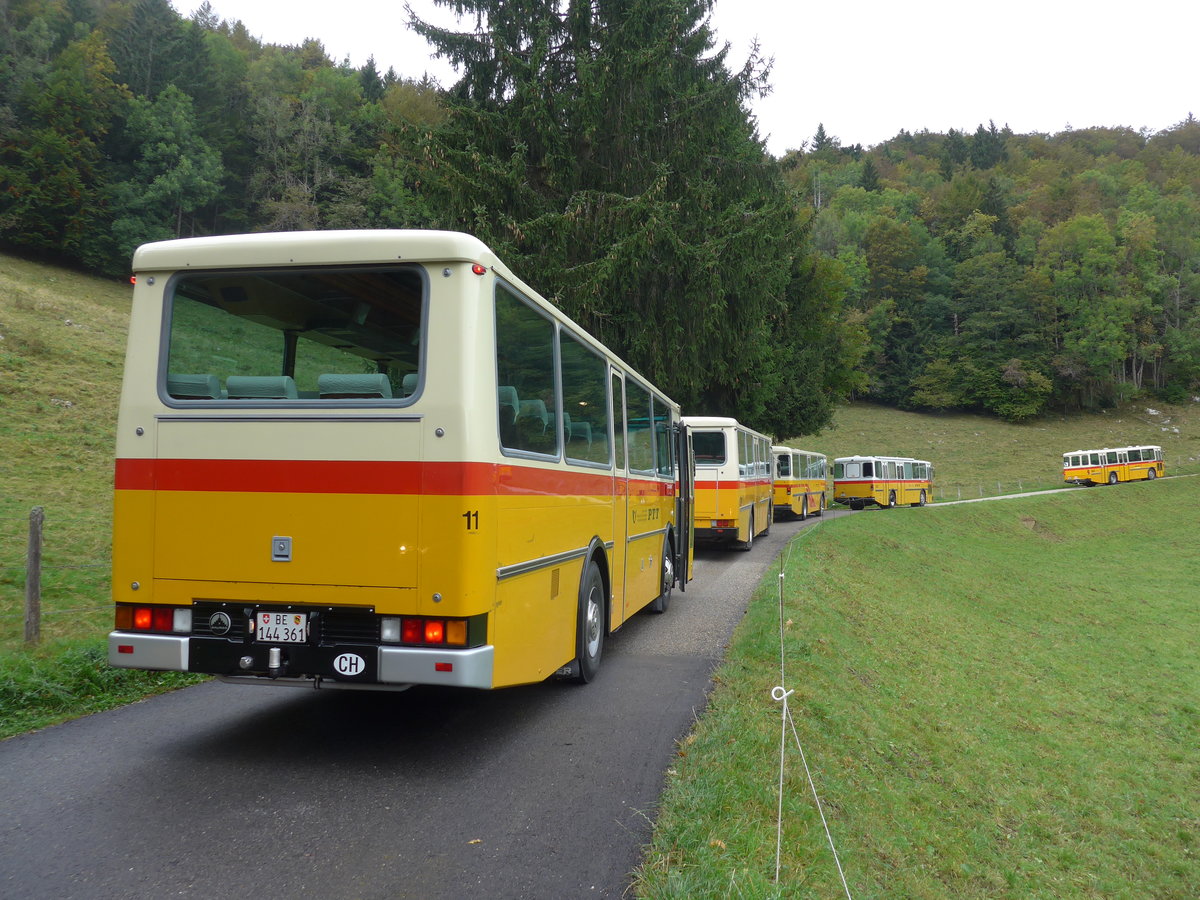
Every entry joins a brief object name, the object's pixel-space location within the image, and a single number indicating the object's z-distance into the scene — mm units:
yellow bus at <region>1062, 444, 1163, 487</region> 54031
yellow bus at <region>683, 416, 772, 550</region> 18188
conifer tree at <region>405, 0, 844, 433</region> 16859
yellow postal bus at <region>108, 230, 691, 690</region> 4883
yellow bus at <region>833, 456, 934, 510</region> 39469
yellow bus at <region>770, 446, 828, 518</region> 32062
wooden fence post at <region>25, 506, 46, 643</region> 7527
